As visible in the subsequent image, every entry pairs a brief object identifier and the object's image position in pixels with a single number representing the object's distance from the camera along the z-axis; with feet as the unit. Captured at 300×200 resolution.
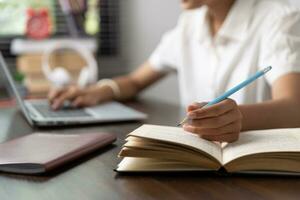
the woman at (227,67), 2.86
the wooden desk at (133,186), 2.29
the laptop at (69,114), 3.85
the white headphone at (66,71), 6.13
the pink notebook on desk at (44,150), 2.56
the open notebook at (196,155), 2.50
